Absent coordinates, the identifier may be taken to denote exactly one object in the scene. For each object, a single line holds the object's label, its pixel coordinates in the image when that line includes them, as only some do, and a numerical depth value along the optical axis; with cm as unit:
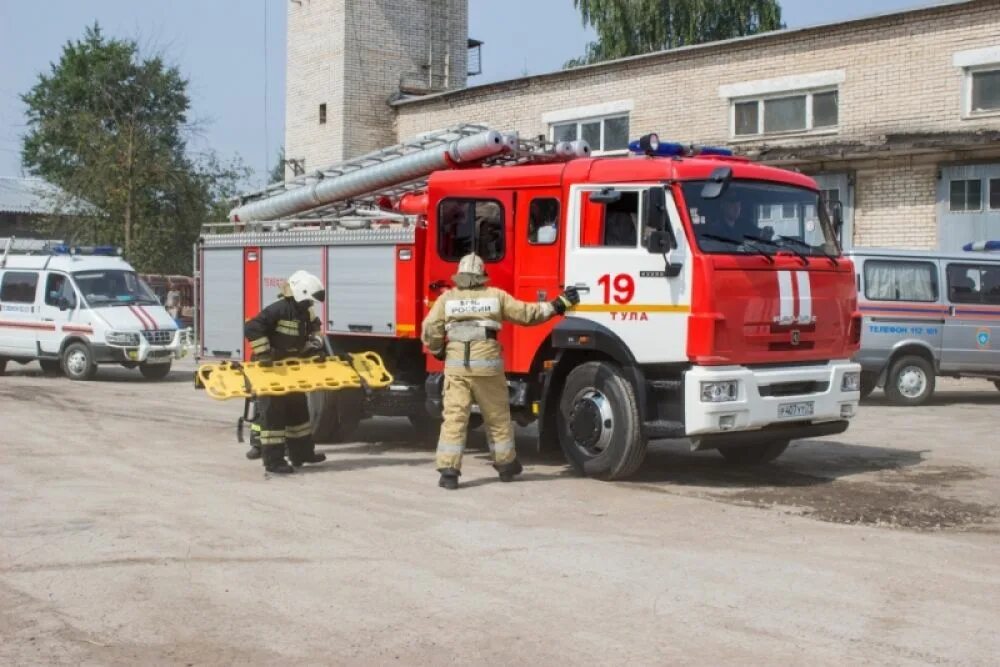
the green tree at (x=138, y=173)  3303
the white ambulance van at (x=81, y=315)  1991
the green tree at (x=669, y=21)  3800
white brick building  2045
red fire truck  899
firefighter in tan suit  927
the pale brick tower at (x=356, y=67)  3139
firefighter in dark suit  996
